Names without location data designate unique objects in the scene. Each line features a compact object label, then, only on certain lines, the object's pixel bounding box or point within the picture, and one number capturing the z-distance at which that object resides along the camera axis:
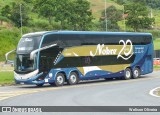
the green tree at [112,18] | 97.72
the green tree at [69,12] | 78.62
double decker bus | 30.80
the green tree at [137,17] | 91.31
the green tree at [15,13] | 84.75
